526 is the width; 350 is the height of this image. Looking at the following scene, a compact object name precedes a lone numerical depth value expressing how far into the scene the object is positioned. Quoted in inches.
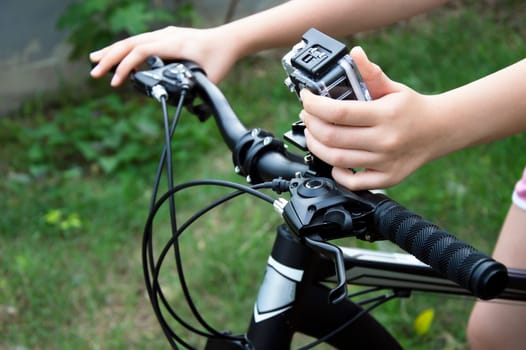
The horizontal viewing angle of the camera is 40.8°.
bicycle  29.1
